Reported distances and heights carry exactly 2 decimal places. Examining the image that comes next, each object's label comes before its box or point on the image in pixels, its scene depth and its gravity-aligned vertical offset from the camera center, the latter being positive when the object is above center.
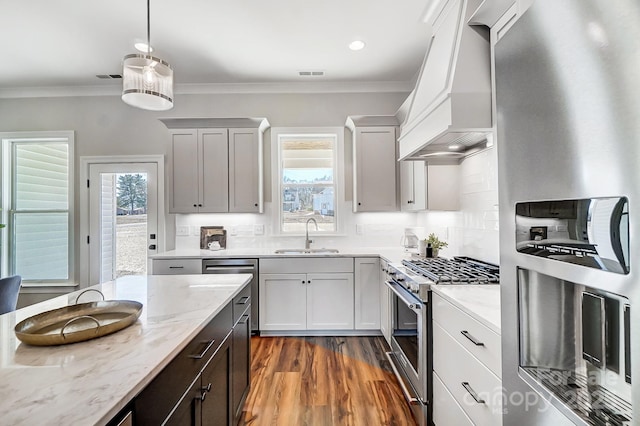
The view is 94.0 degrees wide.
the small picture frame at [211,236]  3.83 -0.24
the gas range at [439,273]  1.77 -0.37
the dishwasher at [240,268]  3.25 -0.55
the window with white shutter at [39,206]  3.88 +0.16
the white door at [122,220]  3.85 -0.02
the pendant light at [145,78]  1.77 +0.84
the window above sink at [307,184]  3.92 +0.44
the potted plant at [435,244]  2.75 -0.25
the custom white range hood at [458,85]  1.61 +0.75
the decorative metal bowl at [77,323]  0.94 -0.38
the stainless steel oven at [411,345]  1.79 -0.88
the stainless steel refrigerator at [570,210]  0.52 +0.01
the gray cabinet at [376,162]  3.53 +0.65
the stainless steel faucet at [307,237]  3.75 -0.25
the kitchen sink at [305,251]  3.59 -0.41
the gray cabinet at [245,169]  3.57 +0.58
